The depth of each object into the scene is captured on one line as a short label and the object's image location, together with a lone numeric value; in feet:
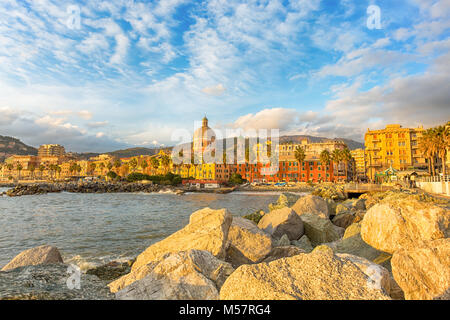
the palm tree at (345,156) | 281.95
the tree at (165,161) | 418.31
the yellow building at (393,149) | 294.66
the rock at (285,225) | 36.99
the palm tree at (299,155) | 336.08
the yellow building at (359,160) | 501.64
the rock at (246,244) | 23.45
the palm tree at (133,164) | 503.20
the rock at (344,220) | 50.67
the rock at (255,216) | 54.85
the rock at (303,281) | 11.71
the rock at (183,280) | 13.92
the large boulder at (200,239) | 21.44
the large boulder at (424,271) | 13.07
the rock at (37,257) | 24.43
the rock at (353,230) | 29.94
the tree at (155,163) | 405.29
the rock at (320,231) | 38.40
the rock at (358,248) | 22.65
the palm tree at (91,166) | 557.87
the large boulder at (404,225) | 20.80
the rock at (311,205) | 51.12
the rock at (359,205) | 80.56
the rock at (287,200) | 70.99
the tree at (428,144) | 174.19
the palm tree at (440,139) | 166.40
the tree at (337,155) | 288.51
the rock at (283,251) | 24.67
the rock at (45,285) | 14.06
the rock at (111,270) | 30.33
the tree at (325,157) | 312.87
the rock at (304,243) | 34.21
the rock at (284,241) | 31.53
